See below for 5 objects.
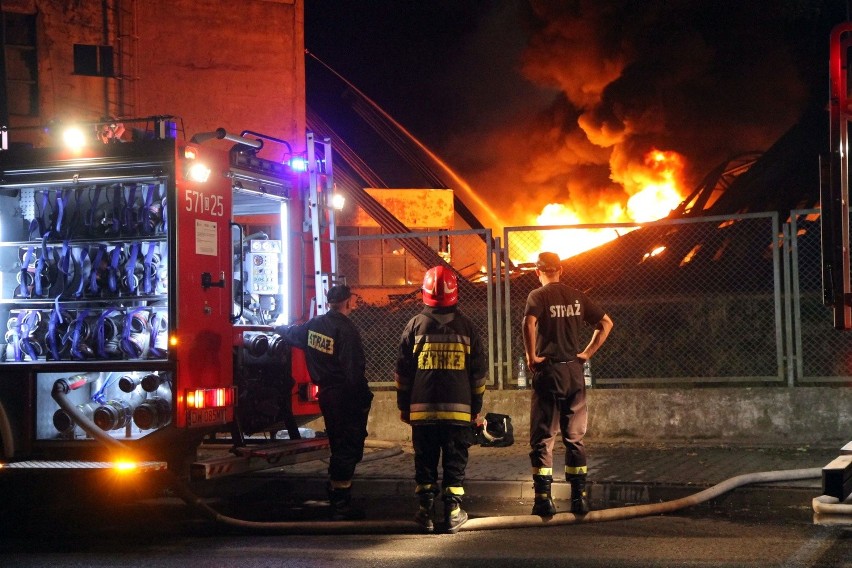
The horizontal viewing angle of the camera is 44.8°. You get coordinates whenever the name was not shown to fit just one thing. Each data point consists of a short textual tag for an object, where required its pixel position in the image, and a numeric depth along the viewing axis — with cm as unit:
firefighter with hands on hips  695
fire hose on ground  668
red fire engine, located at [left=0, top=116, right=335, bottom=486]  687
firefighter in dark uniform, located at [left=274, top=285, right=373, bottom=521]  727
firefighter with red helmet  661
